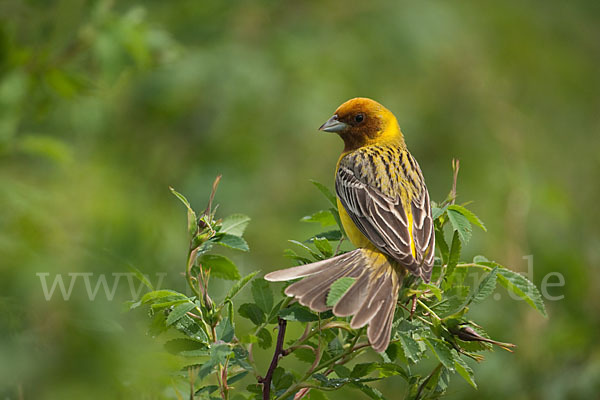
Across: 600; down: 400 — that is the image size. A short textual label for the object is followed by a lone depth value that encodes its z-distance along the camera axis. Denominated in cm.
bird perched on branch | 460
